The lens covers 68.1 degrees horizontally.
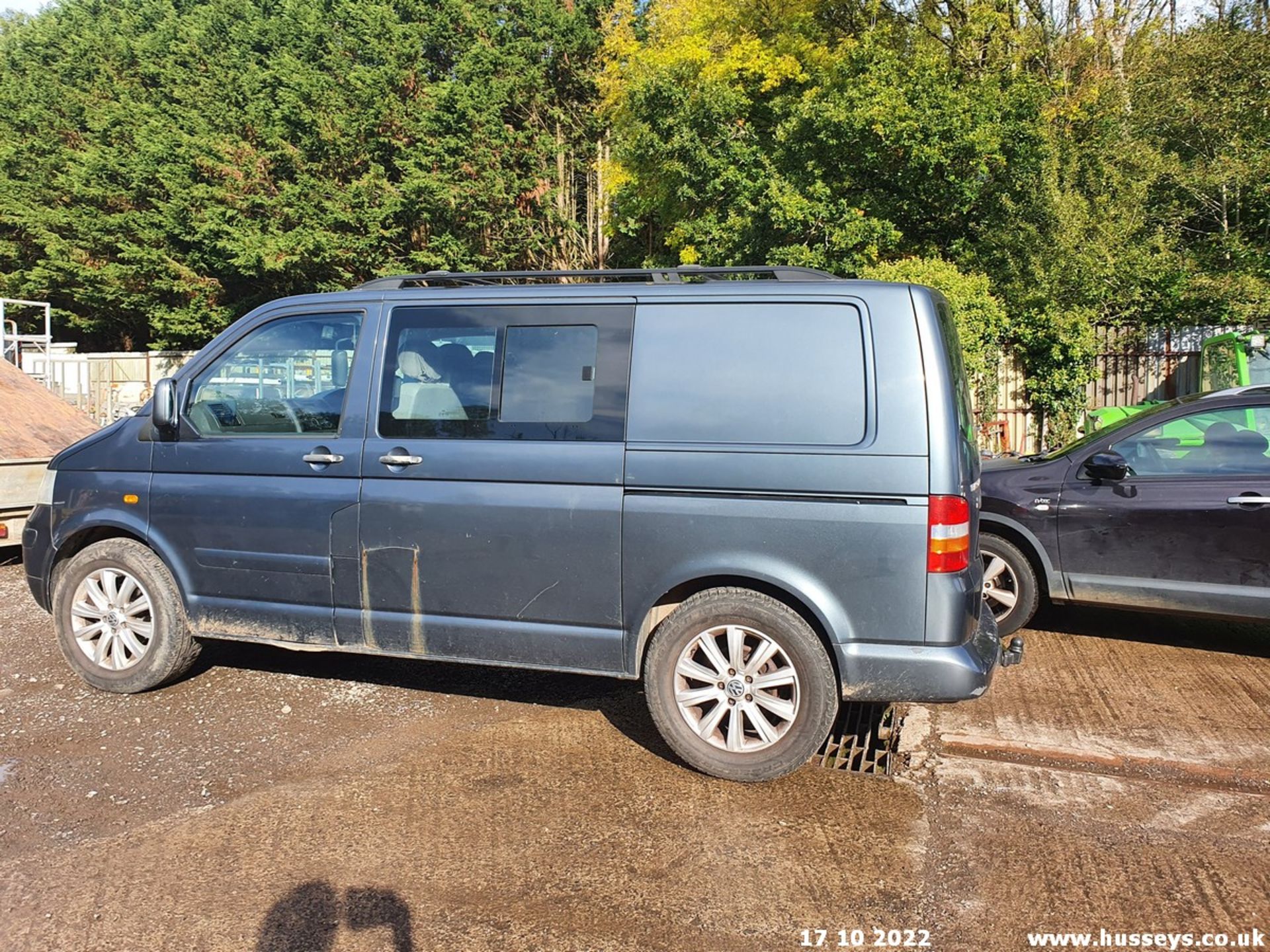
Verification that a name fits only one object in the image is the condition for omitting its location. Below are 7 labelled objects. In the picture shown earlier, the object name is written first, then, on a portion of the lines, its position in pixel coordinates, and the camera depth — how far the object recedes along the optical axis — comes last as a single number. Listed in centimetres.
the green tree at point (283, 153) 2798
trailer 743
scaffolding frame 1370
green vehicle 1088
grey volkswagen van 377
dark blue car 543
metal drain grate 418
